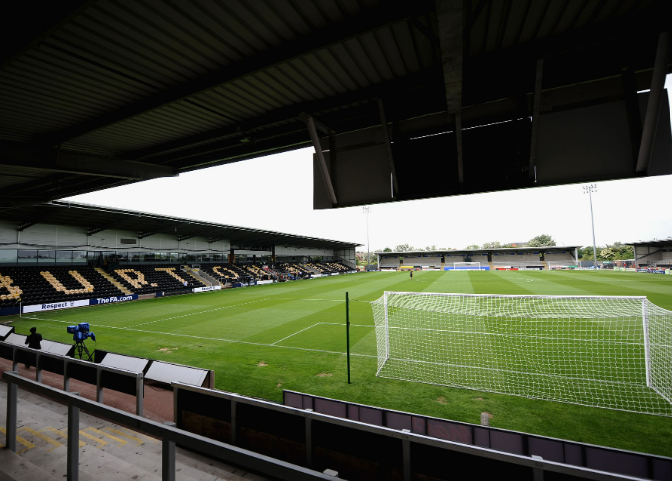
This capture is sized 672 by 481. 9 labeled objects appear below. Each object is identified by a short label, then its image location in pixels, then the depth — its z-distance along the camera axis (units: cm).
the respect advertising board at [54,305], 2125
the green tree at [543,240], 15725
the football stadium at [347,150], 327
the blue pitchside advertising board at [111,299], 2480
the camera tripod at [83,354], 940
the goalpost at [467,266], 7788
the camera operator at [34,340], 908
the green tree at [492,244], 17795
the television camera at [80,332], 980
